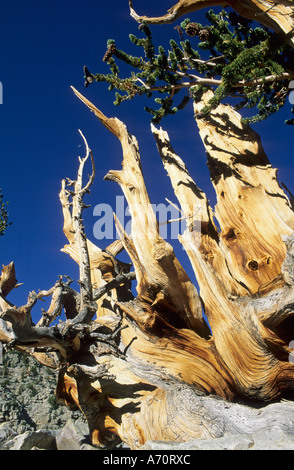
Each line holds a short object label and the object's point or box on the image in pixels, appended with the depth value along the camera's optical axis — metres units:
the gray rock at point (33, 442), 4.68
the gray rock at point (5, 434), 6.38
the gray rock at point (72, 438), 5.00
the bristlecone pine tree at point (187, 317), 3.76
